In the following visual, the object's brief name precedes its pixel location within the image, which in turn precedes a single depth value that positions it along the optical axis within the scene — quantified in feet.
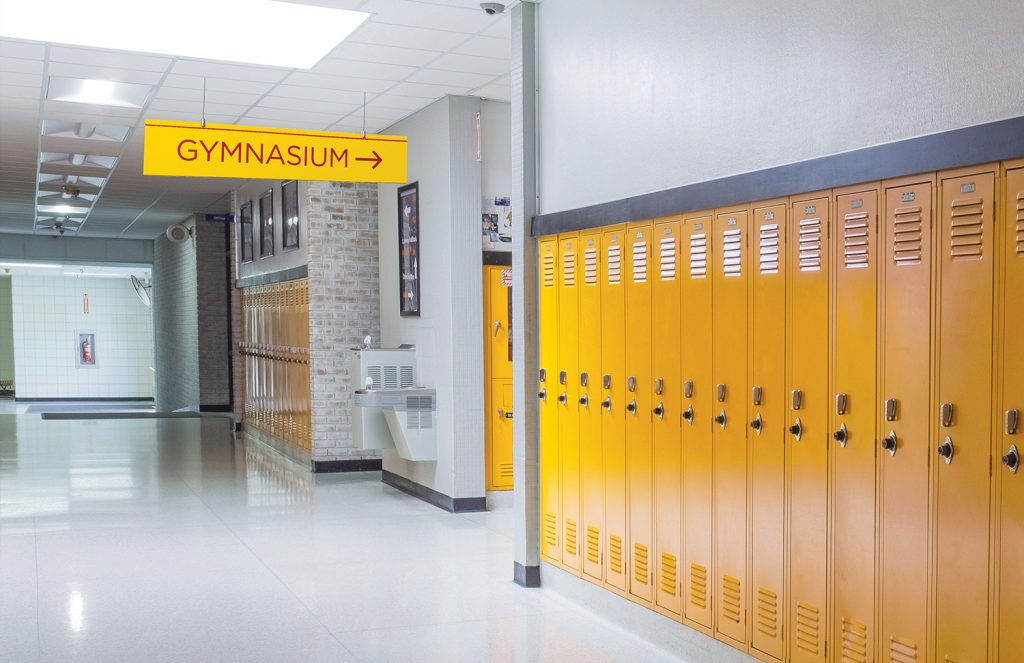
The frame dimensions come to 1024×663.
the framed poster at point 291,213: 34.04
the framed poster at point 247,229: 41.24
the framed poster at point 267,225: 37.63
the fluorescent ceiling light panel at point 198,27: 18.43
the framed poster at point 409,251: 26.89
